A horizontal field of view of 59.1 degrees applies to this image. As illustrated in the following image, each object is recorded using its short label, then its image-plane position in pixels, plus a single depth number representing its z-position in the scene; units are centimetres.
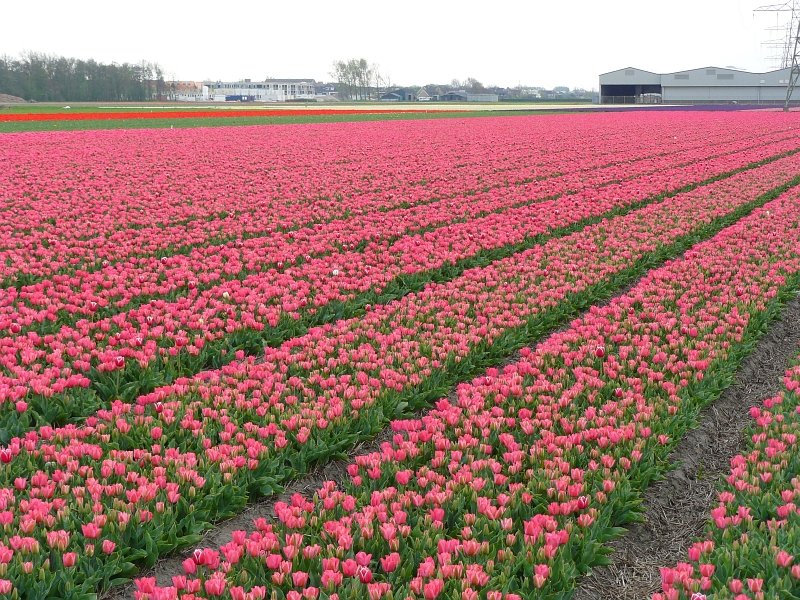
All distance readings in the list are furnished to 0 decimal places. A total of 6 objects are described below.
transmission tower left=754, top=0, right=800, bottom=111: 7431
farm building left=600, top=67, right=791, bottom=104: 11462
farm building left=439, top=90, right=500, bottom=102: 16250
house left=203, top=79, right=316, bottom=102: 18602
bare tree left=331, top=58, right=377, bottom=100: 17812
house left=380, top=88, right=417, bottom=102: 17925
